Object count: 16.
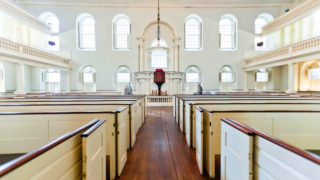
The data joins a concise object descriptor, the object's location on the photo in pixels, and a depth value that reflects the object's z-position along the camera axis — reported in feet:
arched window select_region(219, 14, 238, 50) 39.96
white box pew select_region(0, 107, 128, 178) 6.42
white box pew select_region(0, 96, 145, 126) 11.34
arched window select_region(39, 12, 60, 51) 38.05
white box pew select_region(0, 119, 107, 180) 2.49
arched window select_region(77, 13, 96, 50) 39.22
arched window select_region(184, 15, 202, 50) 39.89
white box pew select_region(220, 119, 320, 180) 2.69
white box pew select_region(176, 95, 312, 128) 14.90
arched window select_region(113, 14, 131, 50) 39.70
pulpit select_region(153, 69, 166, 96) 26.96
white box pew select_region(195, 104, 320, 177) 6.82
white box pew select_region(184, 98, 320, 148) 9.35
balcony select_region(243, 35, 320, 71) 21.62
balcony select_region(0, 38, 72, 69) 21.52
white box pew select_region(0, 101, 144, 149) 9.04
